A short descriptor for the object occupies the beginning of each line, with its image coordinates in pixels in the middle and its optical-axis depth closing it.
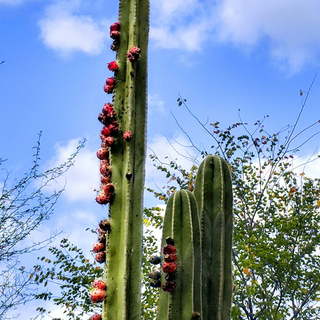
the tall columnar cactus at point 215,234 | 3.34
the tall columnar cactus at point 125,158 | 2.57
